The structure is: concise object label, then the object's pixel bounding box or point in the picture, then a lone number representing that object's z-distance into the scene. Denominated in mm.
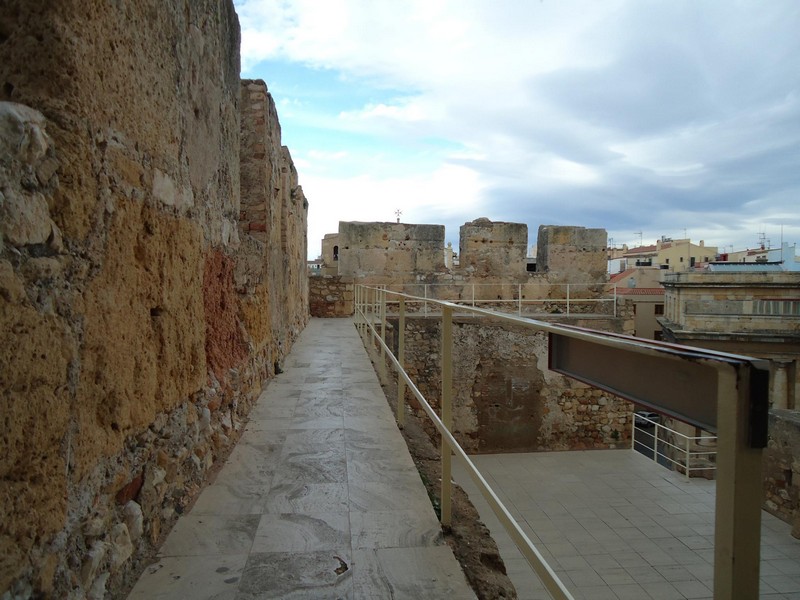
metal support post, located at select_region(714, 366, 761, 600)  805
